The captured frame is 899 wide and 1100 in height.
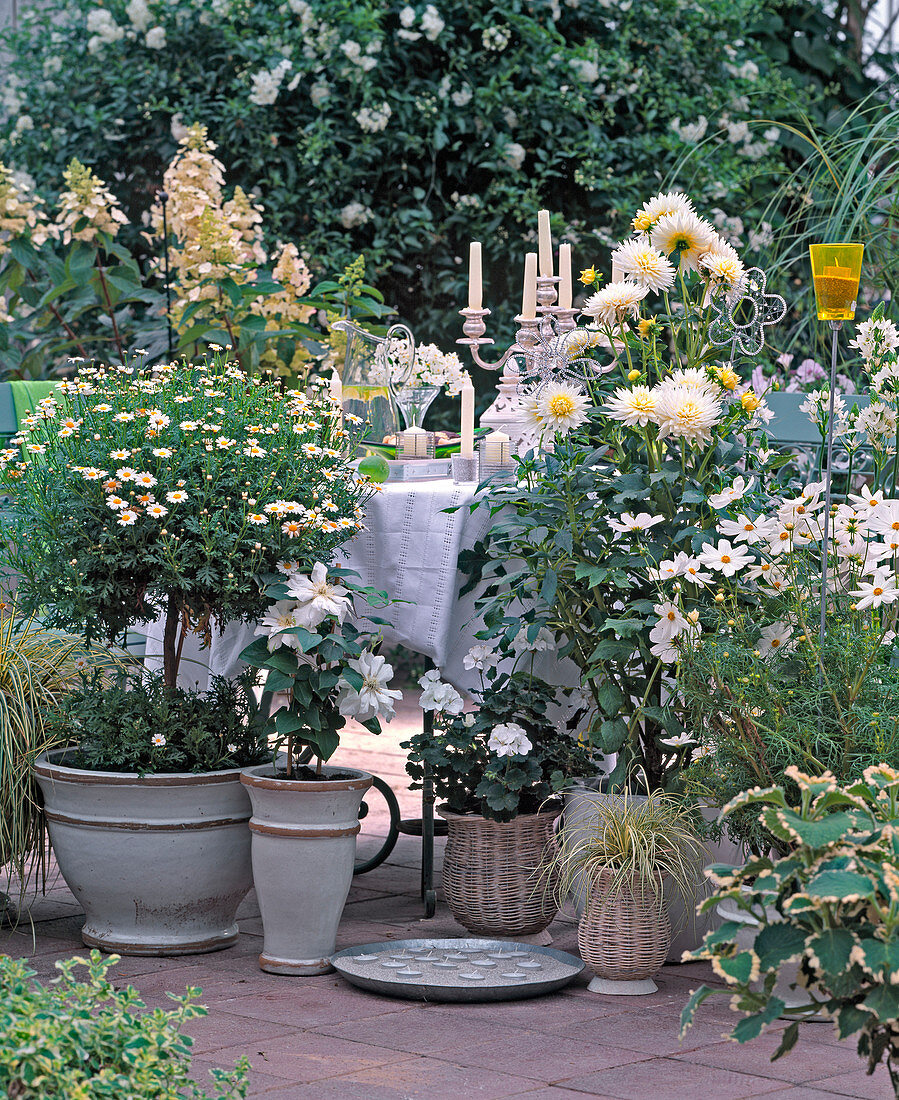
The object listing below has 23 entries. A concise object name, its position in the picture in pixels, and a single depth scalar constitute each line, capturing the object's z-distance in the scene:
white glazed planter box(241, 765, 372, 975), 5.27
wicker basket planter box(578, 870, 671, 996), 5.13
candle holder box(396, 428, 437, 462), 6.52
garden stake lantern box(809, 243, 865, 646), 4.68
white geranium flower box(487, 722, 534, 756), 5.60
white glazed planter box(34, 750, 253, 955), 5.40
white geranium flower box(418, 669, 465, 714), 5.88
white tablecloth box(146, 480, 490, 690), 5.87
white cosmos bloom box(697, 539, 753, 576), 5.01
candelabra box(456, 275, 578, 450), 6.07
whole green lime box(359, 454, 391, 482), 6.13
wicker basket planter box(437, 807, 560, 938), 5.71
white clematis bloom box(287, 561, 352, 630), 5.21
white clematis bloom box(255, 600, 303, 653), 5.27
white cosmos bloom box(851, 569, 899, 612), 4.81
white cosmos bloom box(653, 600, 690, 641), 5.08
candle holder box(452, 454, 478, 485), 6.12
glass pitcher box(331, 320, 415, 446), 6.56
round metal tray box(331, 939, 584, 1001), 5.02
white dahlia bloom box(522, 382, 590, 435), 5.34
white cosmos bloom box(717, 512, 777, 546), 4.98
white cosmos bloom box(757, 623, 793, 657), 5.03
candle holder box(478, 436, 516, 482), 6.25
